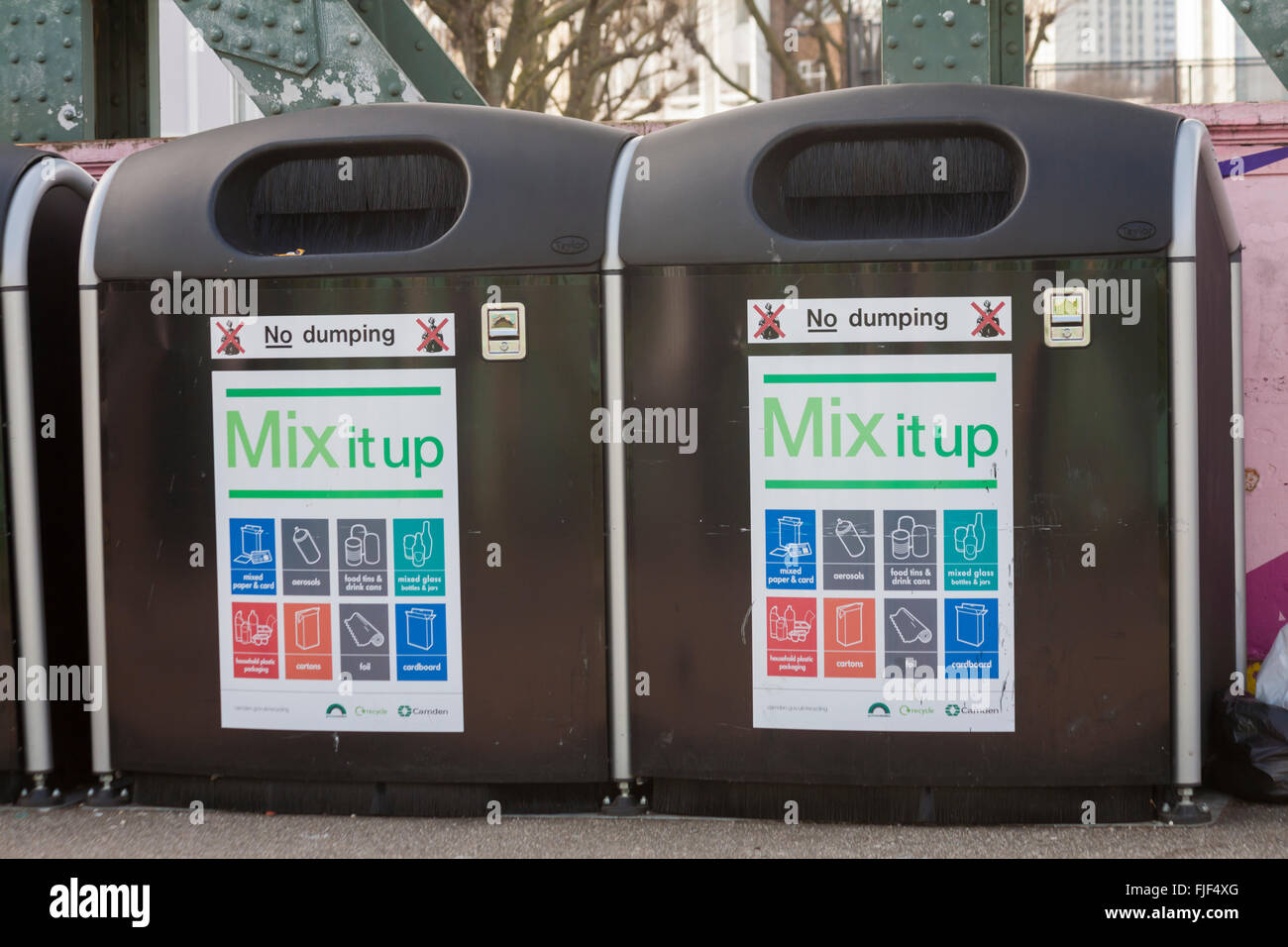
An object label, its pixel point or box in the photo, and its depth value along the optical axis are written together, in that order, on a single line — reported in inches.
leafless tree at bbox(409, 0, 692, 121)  408.8
